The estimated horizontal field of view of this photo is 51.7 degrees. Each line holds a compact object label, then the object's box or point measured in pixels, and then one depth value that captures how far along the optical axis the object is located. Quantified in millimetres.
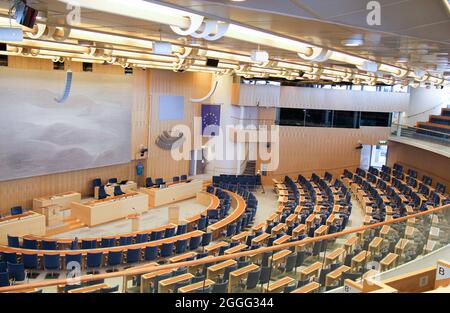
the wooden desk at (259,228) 13417
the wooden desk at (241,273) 6350
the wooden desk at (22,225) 12938
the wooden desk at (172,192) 18109
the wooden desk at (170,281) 5465
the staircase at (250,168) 23312
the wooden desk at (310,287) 5946
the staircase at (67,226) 14633
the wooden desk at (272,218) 14342
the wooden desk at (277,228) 13149
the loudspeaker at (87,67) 16875
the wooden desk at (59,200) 15557
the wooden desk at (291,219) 14336
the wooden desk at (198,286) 5718
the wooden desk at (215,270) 6152
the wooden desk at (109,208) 15344
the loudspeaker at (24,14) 4590
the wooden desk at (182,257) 10477
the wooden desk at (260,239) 12039
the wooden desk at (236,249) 10797
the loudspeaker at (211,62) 11219
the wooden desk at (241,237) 12539
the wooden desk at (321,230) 12531
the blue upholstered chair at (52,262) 10852
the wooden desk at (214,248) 11434
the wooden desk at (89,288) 4214
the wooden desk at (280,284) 6418
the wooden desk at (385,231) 7830
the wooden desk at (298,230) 12749
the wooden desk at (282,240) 11727
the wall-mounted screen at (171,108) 20223
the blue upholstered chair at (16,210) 14344
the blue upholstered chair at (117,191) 17416
